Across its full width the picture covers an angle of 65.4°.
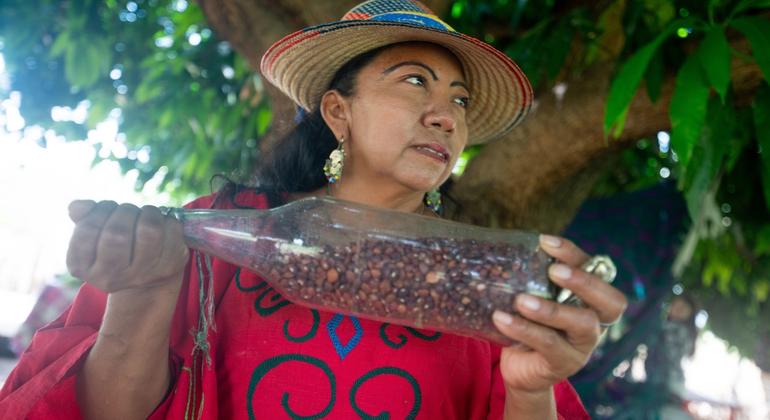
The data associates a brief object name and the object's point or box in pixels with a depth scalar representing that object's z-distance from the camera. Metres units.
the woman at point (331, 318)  0.82
